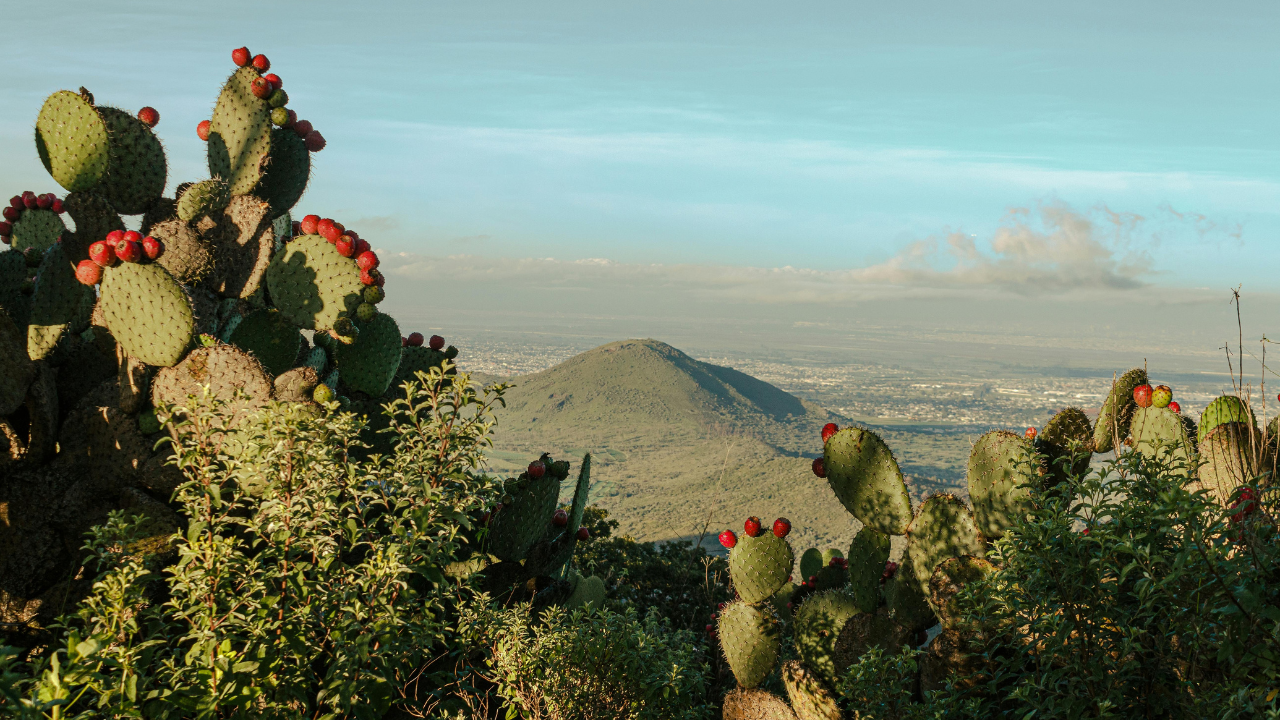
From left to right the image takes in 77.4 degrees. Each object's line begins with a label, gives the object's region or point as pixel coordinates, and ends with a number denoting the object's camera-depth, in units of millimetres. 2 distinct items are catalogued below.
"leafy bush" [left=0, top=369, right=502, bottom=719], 3088
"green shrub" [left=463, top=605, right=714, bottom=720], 4520
